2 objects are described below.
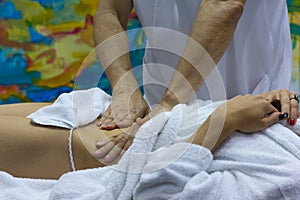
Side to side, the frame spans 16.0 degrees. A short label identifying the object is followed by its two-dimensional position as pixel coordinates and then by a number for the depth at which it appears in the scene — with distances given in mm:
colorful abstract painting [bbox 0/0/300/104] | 3290
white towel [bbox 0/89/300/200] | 2193
